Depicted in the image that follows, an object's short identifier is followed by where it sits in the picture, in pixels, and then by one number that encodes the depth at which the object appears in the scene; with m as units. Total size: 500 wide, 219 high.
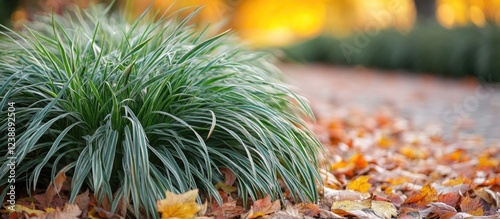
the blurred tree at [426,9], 12.06
